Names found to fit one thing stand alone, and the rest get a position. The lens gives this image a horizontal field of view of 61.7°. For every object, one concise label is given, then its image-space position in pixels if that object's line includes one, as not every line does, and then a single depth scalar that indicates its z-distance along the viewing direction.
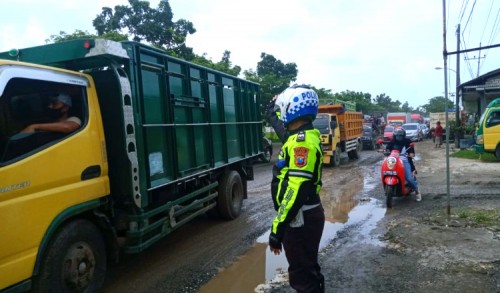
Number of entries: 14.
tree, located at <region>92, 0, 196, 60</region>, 25.88
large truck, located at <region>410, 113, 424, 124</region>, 55.67
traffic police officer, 2.85
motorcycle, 8.10
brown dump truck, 15.62
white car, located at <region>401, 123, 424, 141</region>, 31.58
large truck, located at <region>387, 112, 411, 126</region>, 47.72
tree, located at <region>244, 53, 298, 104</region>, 31.83
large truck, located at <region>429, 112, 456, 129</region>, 39.25
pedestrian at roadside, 24.00
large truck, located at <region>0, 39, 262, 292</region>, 3.25
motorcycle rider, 8.53
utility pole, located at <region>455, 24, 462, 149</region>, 22.75
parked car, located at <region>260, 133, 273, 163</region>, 18.09
